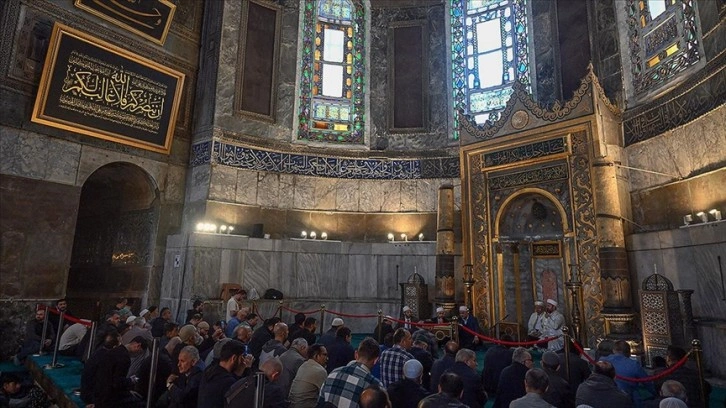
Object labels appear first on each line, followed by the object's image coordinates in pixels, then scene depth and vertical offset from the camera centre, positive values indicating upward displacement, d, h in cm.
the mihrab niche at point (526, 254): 856 +84
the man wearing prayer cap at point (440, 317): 779 -39
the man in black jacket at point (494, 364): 435 -66
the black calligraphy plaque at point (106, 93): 775 +360
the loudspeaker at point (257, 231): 948 +122
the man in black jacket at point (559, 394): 329 -70
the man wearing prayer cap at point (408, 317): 745 -40
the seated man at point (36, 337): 652 -80
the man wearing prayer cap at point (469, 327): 754 -57
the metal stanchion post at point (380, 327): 642 -49
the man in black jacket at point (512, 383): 341 -66
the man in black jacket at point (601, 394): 293 -62
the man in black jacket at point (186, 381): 326 -71
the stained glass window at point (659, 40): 672 +415
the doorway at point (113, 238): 934 +105
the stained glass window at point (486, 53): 1044 +576
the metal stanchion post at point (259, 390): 262 -58
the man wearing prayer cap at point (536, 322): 734 -42
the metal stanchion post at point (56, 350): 567 -83
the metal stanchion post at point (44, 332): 647 -70
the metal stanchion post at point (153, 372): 363 -69
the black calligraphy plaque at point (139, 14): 850 +530
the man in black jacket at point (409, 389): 298 -63
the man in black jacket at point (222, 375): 286 -57
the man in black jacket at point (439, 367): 375 -60
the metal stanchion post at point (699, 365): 384 -54
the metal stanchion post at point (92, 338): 548 -66
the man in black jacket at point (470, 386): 335 -67
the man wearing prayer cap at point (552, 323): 710 -40
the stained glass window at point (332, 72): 1103 +547
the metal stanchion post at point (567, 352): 395 -48
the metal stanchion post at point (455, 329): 631 -48
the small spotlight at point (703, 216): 598 +113
